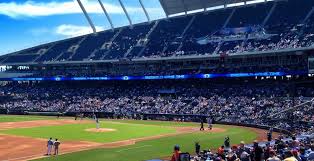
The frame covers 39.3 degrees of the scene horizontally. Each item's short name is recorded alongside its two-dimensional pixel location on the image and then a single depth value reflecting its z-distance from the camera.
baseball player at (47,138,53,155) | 28.82
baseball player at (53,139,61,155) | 29.12
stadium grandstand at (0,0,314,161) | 56.34
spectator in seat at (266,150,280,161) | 11.61
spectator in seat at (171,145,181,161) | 15.38
